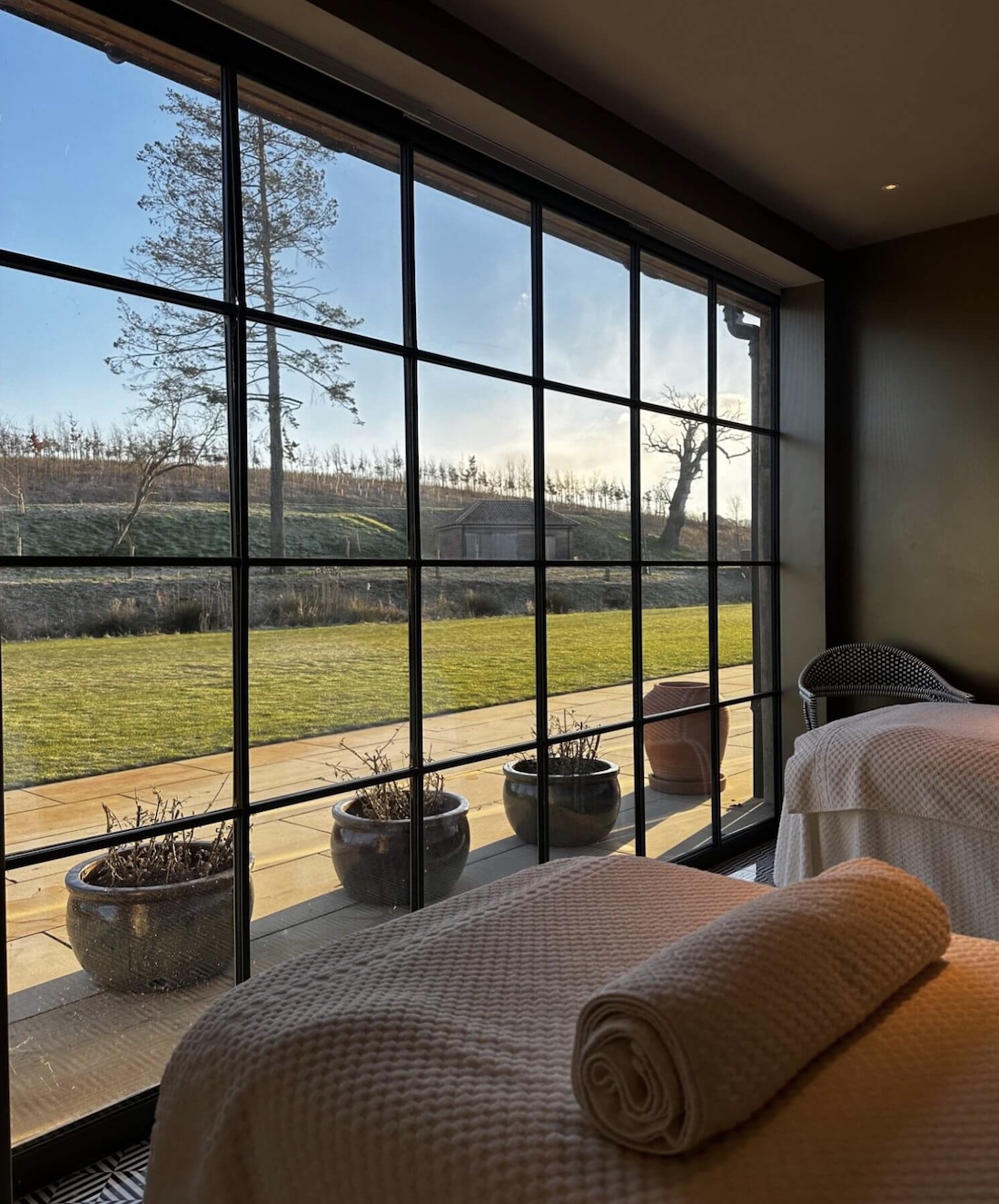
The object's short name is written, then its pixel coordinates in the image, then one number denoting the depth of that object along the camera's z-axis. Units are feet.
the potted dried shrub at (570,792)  9.30
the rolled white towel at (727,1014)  2.89
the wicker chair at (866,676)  12.43
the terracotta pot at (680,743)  11.14
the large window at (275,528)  5.94
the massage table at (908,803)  8.14
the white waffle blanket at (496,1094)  2.81
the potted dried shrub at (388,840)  7.69
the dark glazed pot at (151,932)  6.07
